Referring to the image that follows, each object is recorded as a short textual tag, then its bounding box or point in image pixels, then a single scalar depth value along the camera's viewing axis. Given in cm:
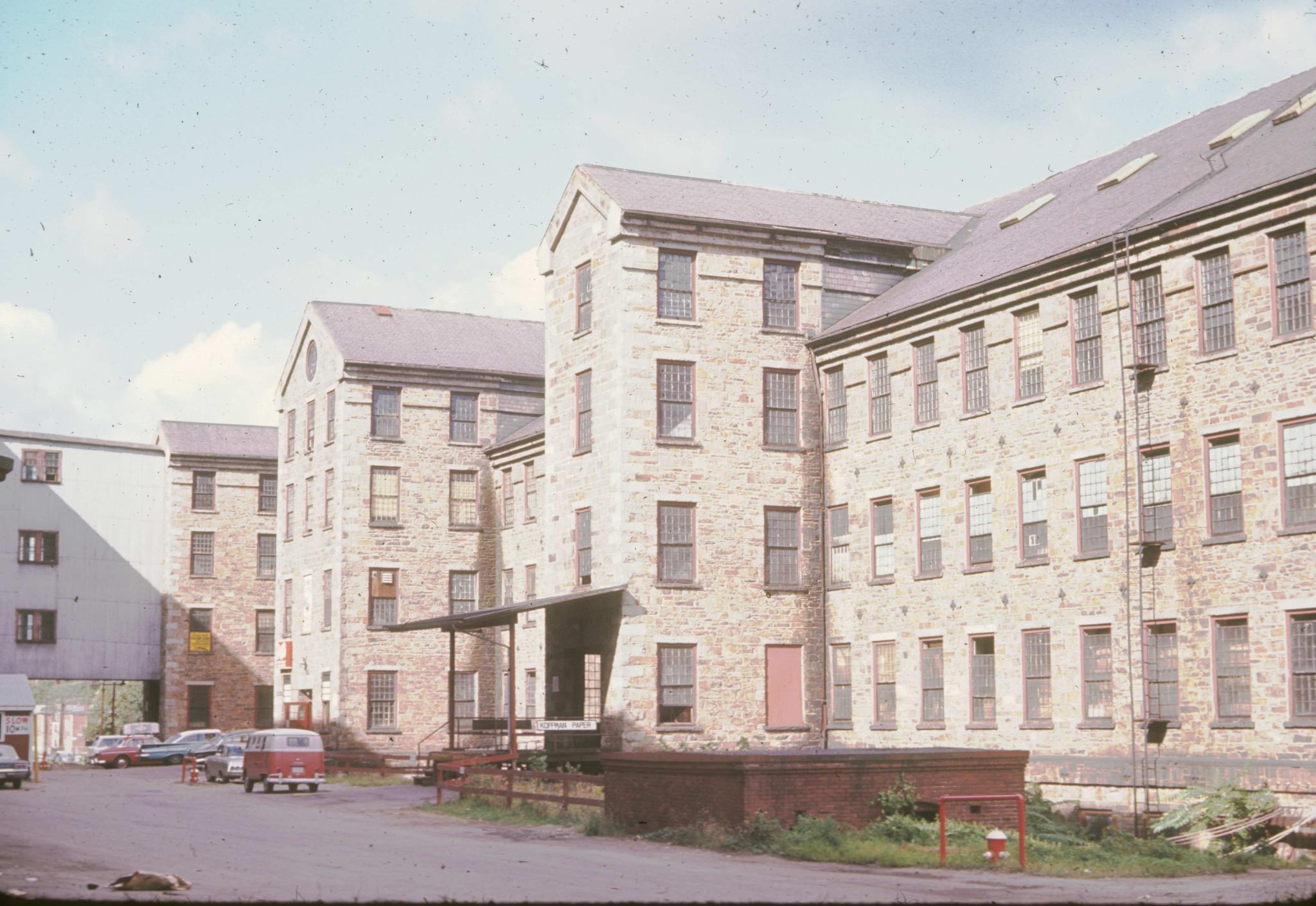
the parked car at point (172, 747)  6538
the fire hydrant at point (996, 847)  2259
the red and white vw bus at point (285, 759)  4353
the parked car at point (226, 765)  4988
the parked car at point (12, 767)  4672
